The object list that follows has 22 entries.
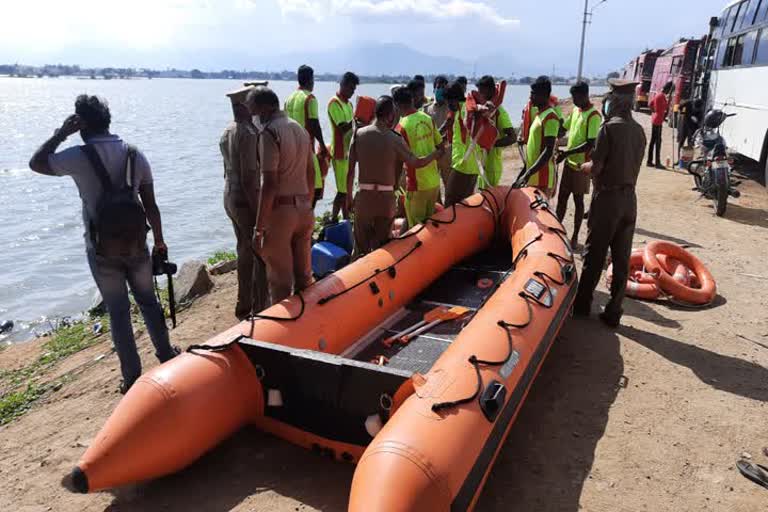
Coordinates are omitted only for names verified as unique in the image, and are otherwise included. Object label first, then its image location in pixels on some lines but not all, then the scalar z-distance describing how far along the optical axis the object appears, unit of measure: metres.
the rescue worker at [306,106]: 5.71
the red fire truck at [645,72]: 23.98
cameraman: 3.11
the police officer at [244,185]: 4.05
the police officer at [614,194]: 4.12
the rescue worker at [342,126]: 5.92
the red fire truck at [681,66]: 17.36
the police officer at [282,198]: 3.49
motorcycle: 7.73
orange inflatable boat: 2.35
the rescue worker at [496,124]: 5.45
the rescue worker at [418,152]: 4.76
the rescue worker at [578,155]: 5.66
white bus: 9.12
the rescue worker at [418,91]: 6.61
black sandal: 2.84
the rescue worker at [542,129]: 5.40
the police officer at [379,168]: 4.34
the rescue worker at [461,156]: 5.49
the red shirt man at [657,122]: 10.66
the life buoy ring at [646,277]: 5.05
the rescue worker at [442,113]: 6.56
